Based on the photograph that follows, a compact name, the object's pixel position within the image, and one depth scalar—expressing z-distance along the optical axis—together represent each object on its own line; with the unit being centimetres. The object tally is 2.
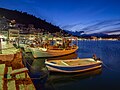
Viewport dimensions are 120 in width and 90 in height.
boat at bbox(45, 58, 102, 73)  943
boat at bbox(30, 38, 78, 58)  1579
